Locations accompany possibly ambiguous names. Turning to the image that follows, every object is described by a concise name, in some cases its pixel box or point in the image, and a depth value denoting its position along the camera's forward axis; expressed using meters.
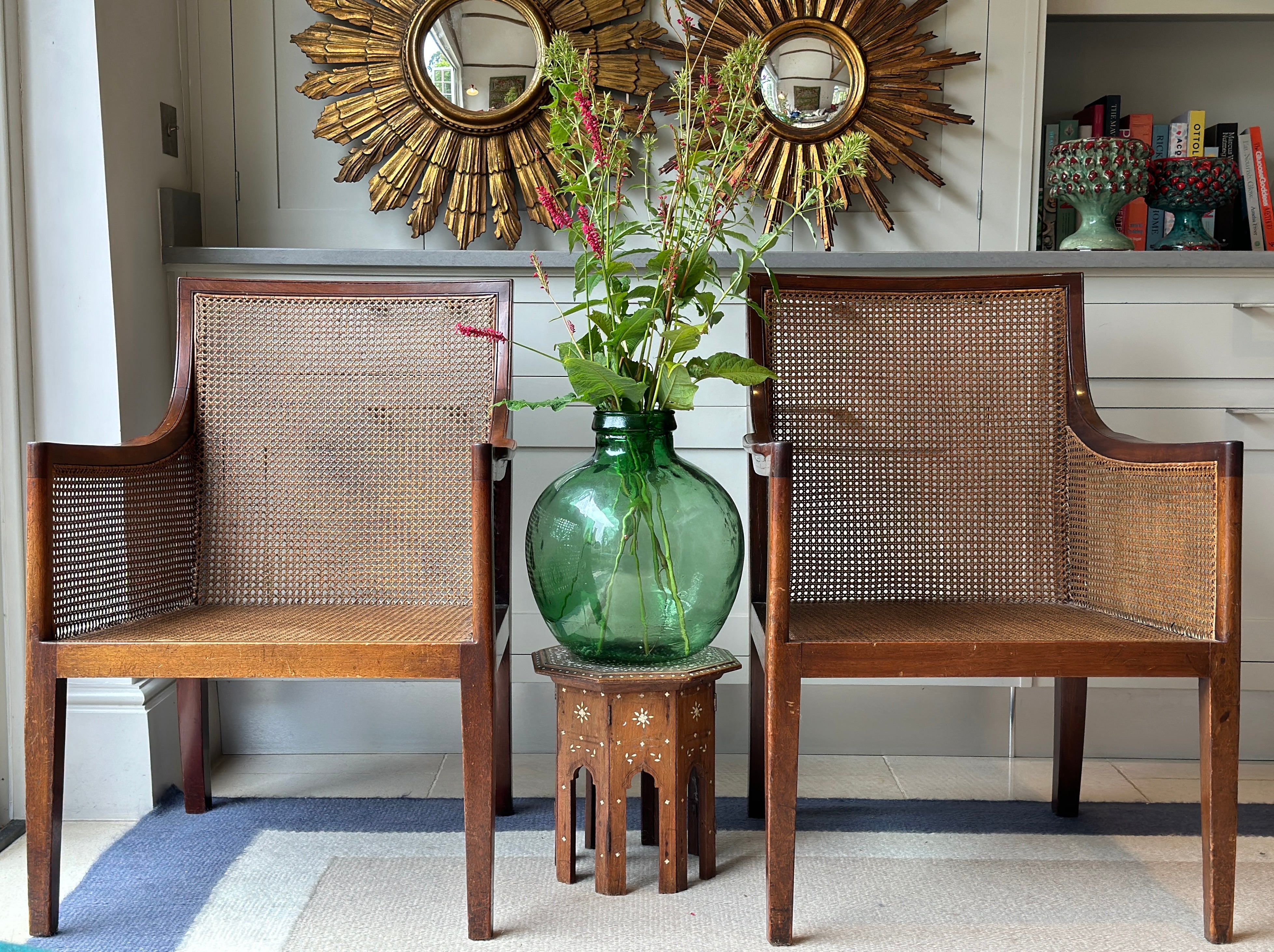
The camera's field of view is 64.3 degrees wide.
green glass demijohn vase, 1.35
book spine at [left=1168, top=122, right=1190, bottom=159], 2.25
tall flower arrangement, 1.32
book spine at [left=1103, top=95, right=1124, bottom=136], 2.27
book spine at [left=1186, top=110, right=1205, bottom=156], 2.24
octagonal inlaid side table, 1.37
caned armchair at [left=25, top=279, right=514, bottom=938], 1.50
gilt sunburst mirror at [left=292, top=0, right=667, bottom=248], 2.00
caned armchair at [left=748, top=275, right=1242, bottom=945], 1.57
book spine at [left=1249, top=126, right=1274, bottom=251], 2.15
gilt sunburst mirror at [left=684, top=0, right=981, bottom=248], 2.02
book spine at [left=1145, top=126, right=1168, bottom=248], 2.24
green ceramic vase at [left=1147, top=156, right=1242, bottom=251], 2.08
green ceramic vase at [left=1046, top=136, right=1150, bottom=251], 1.98
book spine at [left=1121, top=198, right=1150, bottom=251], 2.24
